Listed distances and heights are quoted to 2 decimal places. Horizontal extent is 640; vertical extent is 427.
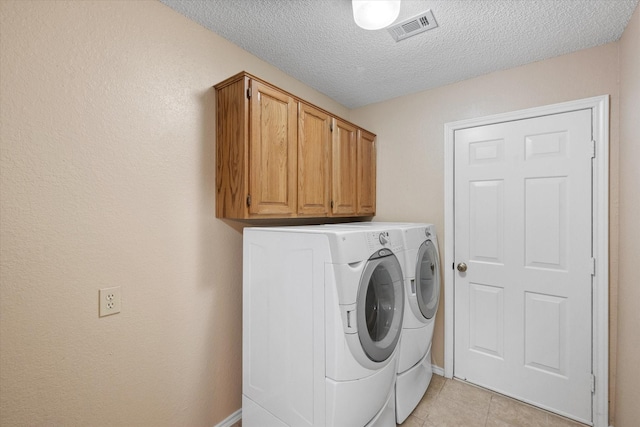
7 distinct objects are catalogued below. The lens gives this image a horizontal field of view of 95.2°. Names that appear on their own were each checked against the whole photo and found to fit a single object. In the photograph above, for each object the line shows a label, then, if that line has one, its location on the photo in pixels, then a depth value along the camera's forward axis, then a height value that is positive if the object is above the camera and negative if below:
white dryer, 1.40 -0.60
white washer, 1.92 -0.71
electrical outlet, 1.34 -0.41
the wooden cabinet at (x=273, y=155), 1.63 +0.37
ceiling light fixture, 1.35 +0.95
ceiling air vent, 1.61 +1.08
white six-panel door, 1.95 -0.34
